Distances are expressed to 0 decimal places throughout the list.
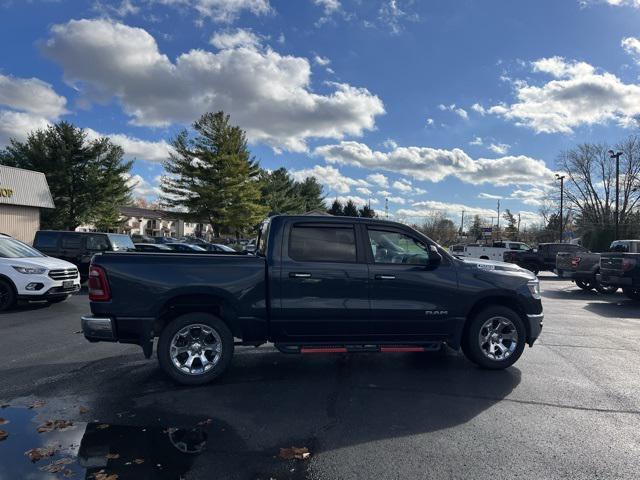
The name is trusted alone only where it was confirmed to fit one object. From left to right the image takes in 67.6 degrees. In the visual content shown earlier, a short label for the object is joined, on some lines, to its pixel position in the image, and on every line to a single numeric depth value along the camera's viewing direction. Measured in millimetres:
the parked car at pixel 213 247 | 27662
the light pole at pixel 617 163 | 37481
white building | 90588
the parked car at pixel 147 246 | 16788
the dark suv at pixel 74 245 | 15508
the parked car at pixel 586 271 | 17297
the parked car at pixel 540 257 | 26250
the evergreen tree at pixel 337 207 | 74406
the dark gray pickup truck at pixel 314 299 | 5414
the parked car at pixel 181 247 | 22028
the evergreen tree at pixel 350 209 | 70688
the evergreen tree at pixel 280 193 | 53875
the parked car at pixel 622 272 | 13742
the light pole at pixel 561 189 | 50719
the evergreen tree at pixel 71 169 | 37625
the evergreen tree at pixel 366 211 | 72525
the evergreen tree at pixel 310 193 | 67488
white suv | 10484
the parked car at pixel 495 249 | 28784
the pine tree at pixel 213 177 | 41562
